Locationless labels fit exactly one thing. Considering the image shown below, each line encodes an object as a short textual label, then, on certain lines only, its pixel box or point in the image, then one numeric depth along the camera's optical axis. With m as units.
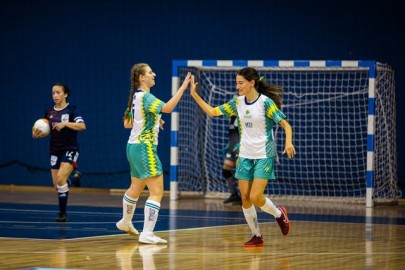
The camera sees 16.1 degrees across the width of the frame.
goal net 25.66
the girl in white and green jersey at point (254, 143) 14.52
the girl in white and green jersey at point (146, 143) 14.56
